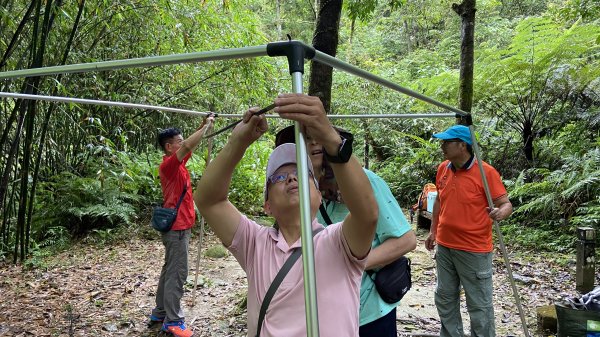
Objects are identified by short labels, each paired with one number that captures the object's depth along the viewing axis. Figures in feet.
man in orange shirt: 9.81
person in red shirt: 11.75
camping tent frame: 2.71
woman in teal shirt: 5.75
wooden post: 12.19
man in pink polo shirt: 3.61
